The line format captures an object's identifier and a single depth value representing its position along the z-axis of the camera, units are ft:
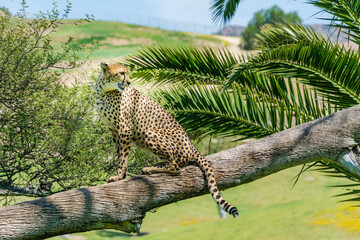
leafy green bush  62.08
